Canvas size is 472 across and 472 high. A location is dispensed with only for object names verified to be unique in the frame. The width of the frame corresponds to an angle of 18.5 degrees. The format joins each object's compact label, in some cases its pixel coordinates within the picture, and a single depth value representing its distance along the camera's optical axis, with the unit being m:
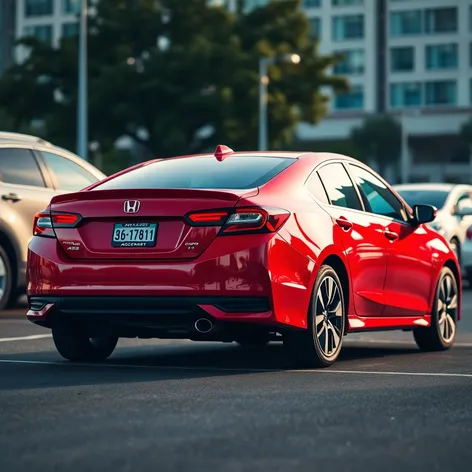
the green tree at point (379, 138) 89.94
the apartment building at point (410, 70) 95.94
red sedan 8.24
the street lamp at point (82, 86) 37.44
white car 20.45
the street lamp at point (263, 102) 50.47
